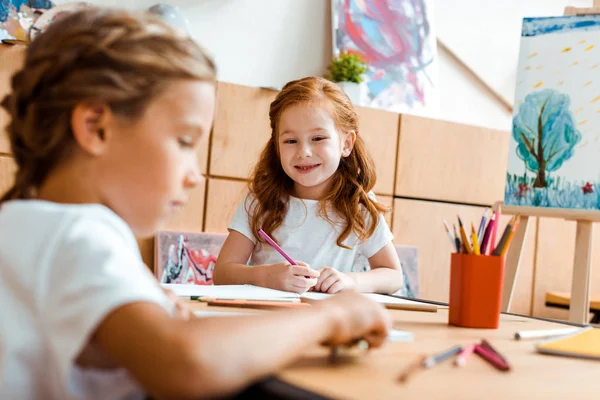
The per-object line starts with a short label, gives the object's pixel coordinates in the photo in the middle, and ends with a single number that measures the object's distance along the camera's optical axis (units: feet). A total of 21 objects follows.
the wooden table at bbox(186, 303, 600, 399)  2.01
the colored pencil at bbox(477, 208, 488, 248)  3.80
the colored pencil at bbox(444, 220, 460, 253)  3.79
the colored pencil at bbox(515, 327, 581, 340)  3.28
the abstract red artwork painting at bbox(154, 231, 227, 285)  9.09
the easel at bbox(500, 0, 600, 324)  7.84
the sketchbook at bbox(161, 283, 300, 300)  4.00
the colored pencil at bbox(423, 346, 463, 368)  2.33
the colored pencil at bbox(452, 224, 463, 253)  3.75
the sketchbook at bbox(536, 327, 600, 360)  2.90
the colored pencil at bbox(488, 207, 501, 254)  3.72
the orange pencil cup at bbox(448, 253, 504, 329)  3.60
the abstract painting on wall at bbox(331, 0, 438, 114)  11.68
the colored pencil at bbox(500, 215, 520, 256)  3.65
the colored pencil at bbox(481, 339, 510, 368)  2.56
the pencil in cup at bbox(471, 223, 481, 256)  3.65
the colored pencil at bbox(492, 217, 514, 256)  3.67
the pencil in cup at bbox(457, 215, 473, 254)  3.67
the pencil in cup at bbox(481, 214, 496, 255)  3.73
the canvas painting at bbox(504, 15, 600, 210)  8.29
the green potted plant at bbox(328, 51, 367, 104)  10.73
